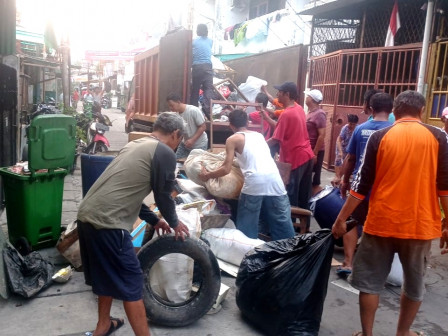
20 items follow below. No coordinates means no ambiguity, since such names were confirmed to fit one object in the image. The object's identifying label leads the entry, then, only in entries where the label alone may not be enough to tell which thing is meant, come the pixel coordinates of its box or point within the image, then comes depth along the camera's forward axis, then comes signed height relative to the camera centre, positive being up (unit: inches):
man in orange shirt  104.0 -19.1
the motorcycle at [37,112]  285.9 -9.0
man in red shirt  196.7 -10.8
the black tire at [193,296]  120.0 -48.6
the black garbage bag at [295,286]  114.5 -44.2
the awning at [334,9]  365.4 +94.7
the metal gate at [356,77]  318.7 +33.4
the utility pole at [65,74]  517.5 +31.9
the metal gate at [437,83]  283.7 +26.6
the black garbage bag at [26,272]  133.0 -53.8
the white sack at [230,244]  158.7 -47.1
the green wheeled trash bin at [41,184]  159.0 -30.9
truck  257.1 +30.4
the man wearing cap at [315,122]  226.8 -2.5
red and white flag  334.8 +72.1
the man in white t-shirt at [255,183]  162.9 -25.5
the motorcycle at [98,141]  354.3 -30.1
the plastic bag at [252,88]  331.3 +18.2
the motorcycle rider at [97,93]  713.5 +16.1
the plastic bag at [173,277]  129.0 -49.0
